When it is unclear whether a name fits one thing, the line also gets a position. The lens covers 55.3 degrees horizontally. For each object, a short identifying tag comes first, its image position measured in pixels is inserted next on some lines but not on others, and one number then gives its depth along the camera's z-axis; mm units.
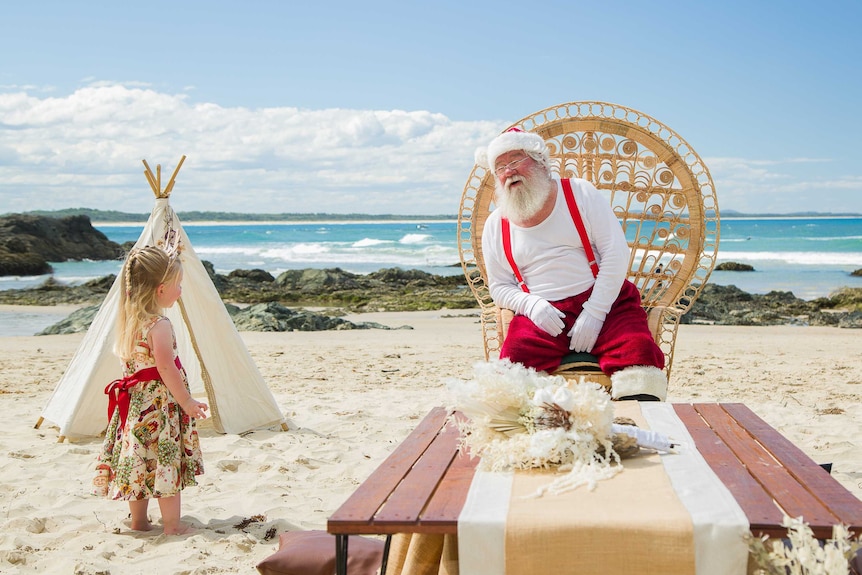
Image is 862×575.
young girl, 3719
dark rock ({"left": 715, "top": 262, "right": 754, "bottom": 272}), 28859
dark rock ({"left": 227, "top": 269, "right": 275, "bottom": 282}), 24891
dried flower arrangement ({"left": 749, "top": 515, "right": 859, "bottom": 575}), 1803
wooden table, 2184
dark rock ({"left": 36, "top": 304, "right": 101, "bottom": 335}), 13670
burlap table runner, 2107
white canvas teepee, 5586
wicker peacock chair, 5414
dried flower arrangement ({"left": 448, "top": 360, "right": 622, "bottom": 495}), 2562
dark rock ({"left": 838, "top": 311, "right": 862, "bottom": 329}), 14649
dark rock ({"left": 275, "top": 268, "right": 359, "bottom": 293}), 22706
